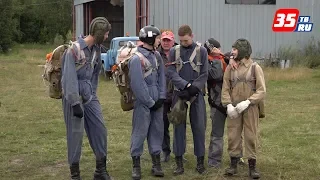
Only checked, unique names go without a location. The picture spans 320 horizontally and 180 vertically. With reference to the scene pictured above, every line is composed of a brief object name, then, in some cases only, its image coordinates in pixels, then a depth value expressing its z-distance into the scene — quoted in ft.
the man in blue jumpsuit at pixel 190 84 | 22.13
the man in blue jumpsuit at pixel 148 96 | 21.04
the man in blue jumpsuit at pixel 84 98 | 19.76
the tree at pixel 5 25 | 155.12
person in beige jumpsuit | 21.42
